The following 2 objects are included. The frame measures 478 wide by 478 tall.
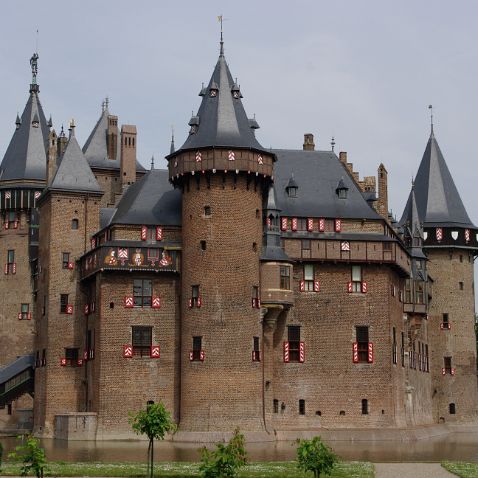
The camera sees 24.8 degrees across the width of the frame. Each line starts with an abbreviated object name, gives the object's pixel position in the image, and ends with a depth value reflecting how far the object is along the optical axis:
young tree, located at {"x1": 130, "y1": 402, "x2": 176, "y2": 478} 35.84
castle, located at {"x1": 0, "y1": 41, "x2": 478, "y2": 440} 59.56
